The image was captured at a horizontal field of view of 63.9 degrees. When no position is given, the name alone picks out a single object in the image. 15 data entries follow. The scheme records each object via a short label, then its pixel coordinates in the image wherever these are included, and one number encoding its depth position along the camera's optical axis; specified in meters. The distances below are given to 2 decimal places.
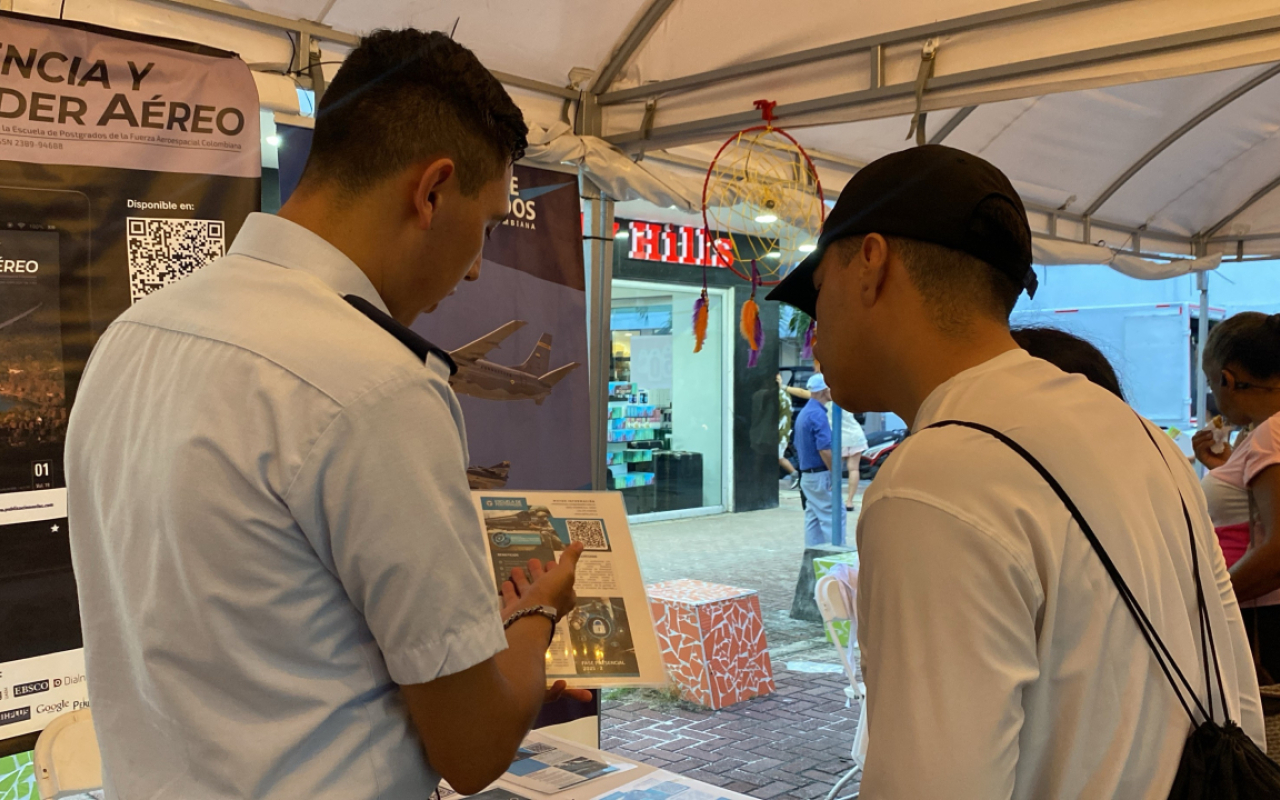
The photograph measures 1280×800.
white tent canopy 2.90
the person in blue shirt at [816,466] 7.91
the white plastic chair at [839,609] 4.92
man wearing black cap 0.95
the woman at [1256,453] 2.66
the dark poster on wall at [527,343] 3.38
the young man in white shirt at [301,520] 0.96
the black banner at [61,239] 2.40
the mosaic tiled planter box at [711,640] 5.65
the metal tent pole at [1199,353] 7.65
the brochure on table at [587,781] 2.07
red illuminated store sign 10.91
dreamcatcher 3.97
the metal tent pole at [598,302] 3.93
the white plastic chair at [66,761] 2.31
